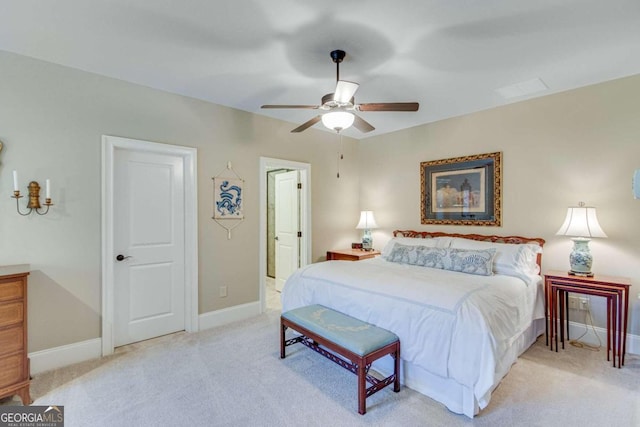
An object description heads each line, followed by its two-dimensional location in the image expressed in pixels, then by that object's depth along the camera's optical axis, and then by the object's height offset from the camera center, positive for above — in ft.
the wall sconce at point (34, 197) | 8.14 +0.51
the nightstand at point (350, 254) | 14.87 -2.00
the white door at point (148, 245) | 10.20 -1.07
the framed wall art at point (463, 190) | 12.41 +1.07
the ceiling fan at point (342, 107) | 7.43 +2.84
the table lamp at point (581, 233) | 9.62 -0.59
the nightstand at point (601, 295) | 8.77 -2.60
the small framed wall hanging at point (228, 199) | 12.08 +0.65
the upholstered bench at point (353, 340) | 6.79 -3.05
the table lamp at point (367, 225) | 16.10 -0.55
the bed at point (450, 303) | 6.59 -2.35
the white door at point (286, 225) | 15.76 -0.58
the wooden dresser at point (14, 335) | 6.71 -2.71
